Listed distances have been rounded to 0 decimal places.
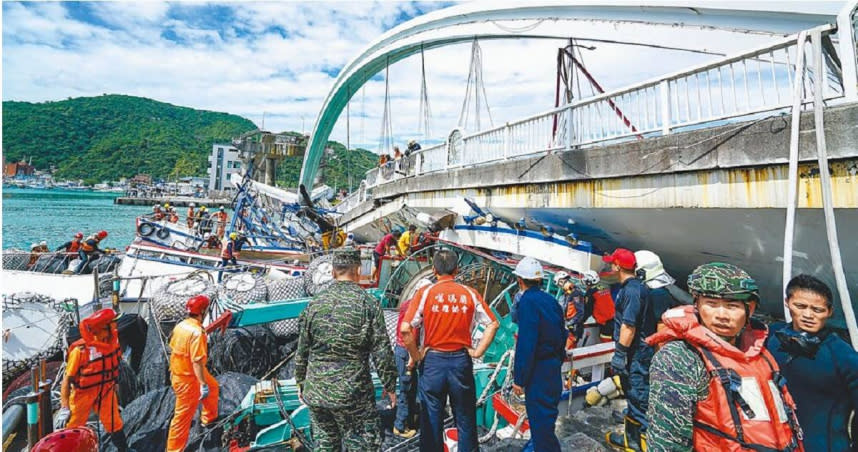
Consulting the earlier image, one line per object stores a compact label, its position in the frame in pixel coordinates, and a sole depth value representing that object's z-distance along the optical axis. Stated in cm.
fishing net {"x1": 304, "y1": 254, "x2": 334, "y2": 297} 750
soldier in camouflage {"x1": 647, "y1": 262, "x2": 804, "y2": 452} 151
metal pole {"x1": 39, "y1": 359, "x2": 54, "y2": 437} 340
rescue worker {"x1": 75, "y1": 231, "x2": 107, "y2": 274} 1287
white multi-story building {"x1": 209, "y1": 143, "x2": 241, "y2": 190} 9344
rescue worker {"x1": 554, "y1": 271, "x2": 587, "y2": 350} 540
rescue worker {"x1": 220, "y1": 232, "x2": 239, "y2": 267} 1106
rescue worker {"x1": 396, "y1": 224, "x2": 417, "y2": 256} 863
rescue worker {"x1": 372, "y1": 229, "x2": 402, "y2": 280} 865
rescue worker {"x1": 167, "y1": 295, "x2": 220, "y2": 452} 388
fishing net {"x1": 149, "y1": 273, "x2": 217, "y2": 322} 655
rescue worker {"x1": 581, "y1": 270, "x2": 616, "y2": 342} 570
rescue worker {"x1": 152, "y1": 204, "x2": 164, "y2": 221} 1842
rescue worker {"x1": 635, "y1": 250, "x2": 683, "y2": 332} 344
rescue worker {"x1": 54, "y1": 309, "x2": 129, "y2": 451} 362
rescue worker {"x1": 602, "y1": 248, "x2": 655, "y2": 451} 330
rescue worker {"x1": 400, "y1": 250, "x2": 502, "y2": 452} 299
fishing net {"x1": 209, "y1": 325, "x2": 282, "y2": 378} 616
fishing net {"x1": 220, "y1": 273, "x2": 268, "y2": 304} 721
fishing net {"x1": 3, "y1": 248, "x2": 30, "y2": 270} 1339
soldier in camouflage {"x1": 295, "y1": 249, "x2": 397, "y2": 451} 256
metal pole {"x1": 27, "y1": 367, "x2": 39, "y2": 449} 329
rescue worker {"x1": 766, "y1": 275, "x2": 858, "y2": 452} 196
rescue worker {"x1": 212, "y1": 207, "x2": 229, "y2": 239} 1770
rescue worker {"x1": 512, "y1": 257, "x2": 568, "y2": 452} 295
